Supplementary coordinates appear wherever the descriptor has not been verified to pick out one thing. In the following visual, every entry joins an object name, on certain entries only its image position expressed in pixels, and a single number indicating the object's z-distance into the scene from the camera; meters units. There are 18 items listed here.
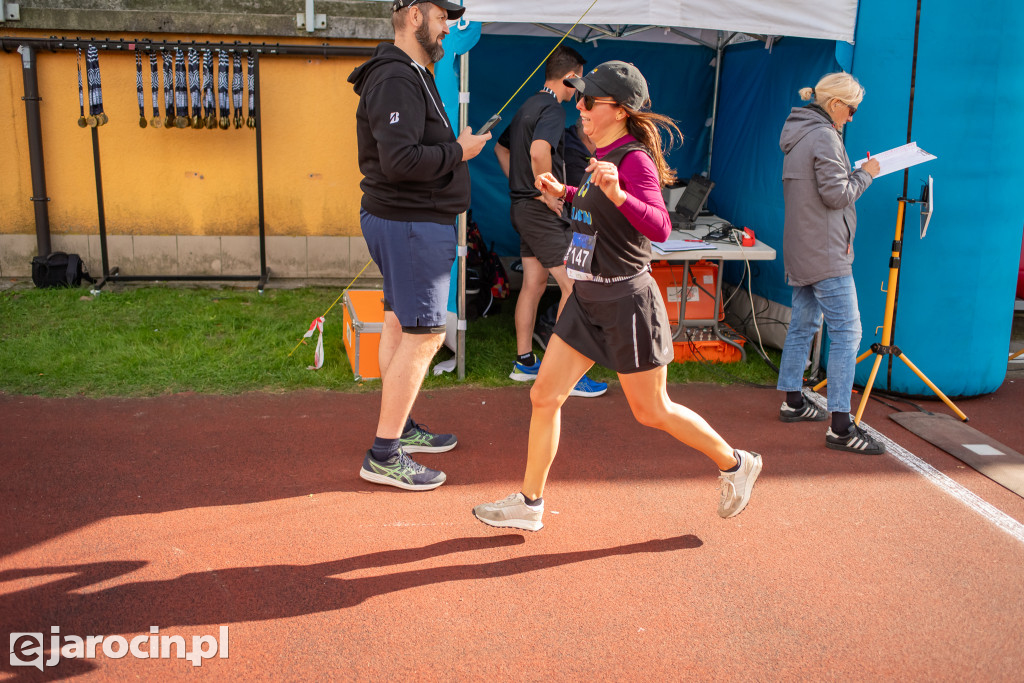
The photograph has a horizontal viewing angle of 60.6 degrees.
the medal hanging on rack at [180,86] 7.75
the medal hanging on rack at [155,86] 7.83
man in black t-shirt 5.19
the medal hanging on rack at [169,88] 7.74
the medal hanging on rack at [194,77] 7.74
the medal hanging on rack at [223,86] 7.86
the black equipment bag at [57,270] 7.92
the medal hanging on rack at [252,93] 7.99
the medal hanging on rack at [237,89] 7.94
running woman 3.18
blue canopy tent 5.08
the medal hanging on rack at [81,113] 7.76
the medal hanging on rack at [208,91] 7.77
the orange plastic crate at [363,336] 5.58
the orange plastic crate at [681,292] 6.63
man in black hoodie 3.74
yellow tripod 5.07
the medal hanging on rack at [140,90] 7.68
